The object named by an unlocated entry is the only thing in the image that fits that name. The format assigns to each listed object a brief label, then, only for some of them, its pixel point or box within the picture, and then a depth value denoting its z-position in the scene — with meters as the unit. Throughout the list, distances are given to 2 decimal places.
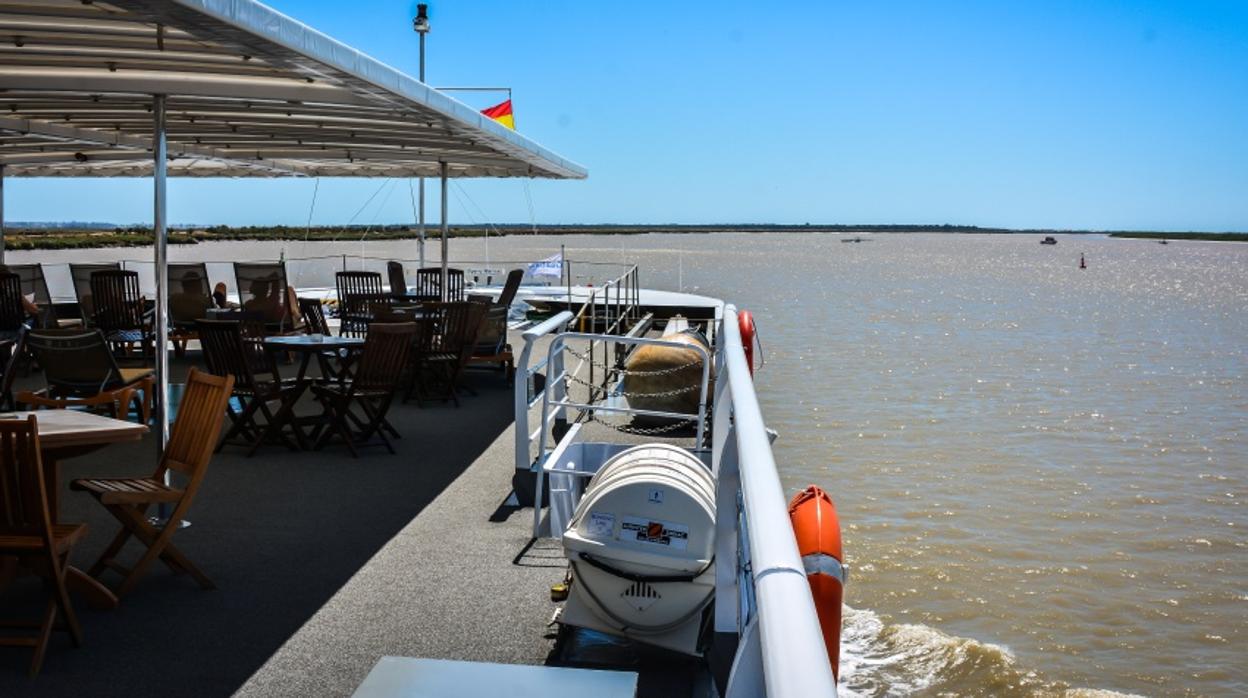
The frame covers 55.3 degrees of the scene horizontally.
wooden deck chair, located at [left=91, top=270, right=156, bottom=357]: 11.83
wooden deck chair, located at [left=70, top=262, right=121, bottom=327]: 12.71
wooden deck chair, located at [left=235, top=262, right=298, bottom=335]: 13.28
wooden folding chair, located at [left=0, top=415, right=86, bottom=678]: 4.31
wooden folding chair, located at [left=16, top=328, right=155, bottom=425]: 8.07
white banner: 22.31
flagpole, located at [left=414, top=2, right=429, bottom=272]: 16.58
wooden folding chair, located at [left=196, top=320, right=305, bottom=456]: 8.27
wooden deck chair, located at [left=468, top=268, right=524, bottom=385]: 11.77
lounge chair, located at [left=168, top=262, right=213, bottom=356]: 13.05
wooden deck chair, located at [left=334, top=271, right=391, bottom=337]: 12.70
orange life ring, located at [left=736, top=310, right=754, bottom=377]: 12.09
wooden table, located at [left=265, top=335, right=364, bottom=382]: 8.98
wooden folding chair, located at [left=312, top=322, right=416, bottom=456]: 8.46
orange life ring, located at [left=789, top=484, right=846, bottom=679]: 3.99
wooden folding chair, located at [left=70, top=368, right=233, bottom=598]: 5.09
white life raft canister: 4.32
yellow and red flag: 19.25
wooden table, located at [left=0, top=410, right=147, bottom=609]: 4.92
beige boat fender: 10.42
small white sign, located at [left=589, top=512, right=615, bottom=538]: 4.38
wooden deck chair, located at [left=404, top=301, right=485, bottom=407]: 10.70
